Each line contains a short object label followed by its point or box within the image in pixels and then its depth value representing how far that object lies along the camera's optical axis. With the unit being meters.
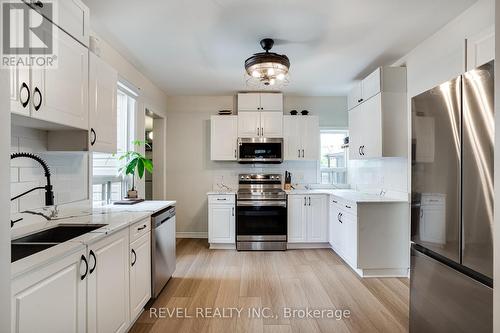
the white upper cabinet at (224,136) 4.44
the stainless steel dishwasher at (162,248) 2.44
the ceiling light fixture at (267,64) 2.61
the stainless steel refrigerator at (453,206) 1.23
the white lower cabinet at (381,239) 3.07
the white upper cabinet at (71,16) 1.49
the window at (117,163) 2.86
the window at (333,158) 4.84
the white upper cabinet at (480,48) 2.05
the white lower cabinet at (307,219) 4.11
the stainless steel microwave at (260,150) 4.37
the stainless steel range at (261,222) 4.04
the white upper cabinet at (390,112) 3.13
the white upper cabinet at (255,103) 4.44
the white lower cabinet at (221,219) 4.06
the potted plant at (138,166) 2.82
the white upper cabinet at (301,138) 4.48
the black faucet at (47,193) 1.65
